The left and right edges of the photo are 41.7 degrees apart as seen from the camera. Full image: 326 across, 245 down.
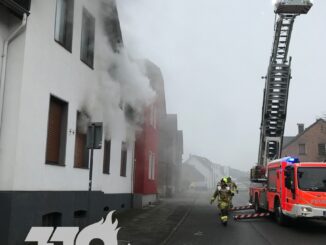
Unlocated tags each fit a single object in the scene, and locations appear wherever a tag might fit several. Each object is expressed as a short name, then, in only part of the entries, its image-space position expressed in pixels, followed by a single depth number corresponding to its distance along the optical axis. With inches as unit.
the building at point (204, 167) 3216.0
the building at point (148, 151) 690.2
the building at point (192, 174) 2914.9
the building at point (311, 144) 1990.7
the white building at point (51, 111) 310.2
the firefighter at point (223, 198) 518.3
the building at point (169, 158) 1342.3
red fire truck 474.6
